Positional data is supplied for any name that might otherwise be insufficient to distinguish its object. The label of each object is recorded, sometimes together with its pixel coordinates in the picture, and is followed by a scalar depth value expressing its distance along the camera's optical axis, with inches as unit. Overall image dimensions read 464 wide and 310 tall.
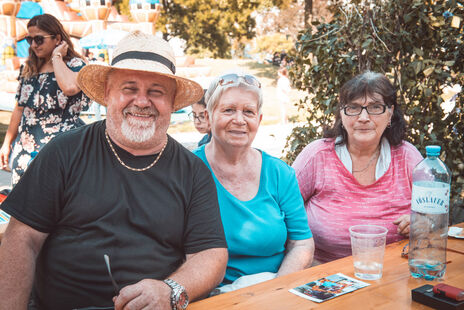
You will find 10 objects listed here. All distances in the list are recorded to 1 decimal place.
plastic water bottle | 70.7
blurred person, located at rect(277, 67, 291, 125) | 527.5
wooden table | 63.6
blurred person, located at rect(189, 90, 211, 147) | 183.6
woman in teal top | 95.3
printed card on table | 66.5
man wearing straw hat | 74.5
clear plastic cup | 71.2
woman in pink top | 110.7
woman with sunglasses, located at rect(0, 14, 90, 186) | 161.3
